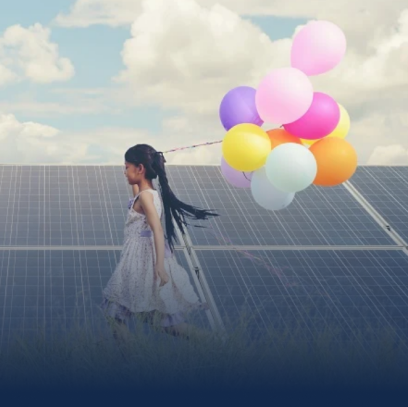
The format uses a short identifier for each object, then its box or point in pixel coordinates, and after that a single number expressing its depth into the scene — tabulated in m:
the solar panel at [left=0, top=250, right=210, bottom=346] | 8.72
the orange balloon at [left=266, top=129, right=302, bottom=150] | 8.42
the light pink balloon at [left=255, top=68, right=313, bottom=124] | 7.95
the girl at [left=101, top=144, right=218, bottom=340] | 7.87
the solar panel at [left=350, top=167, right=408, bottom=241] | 11.64
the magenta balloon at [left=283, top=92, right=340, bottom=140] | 8.16
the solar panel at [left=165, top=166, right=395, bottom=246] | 10.70
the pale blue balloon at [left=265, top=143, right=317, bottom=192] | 7.91
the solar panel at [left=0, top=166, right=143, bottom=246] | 10.42
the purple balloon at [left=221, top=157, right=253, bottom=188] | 8.84
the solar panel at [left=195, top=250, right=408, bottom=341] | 9.08
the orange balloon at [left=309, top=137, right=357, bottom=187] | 8.32
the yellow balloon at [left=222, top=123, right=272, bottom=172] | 8.07
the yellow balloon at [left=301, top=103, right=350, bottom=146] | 8.73
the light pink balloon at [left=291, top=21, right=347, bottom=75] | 8.29
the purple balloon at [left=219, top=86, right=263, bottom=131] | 8.41
